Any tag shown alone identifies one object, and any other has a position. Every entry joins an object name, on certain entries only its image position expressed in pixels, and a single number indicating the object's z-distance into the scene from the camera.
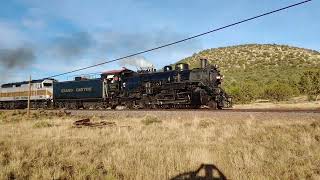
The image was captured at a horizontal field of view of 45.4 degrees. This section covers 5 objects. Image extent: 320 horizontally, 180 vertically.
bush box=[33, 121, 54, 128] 20.94
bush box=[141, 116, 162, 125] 20.59
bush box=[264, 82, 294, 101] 52.84
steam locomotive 29.22
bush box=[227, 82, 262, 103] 55.84
